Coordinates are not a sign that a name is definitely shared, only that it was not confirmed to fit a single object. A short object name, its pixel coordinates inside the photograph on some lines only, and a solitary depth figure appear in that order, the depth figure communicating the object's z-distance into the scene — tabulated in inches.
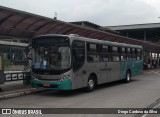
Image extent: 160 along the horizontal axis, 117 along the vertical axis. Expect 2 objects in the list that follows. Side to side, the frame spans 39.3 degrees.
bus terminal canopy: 377.8
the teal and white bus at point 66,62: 374.2
